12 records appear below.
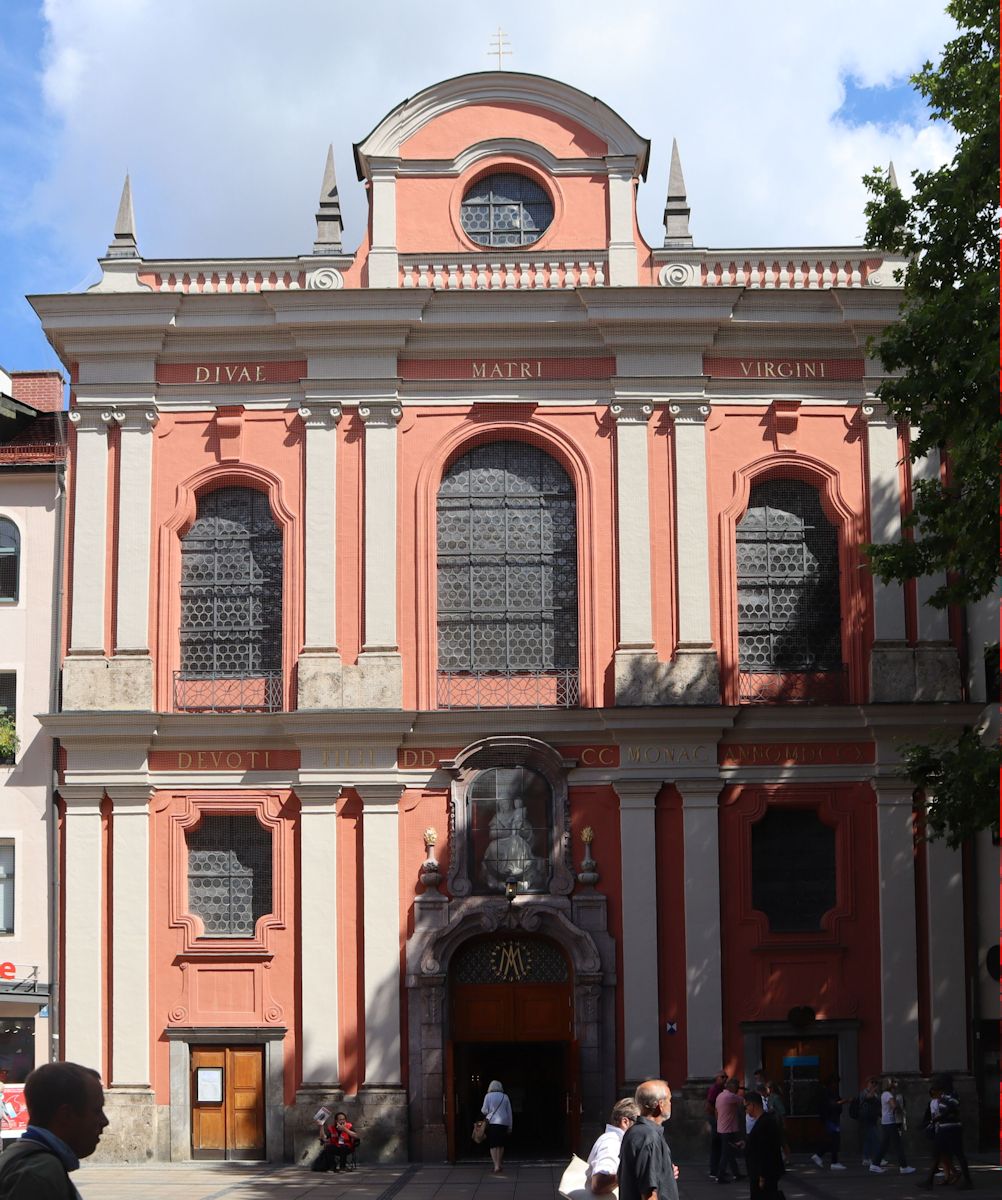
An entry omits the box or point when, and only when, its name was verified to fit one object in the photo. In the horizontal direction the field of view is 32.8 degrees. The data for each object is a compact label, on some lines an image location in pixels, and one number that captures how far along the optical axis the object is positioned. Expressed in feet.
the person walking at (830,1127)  86.53
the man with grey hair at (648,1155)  36.01
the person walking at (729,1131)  81.35
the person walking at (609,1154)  38.32
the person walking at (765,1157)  50.80
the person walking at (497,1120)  84.79
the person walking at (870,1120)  85.51
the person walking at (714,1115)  82.43
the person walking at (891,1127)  84.64
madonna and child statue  91.61
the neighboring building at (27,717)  91.25
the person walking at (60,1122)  19.54
